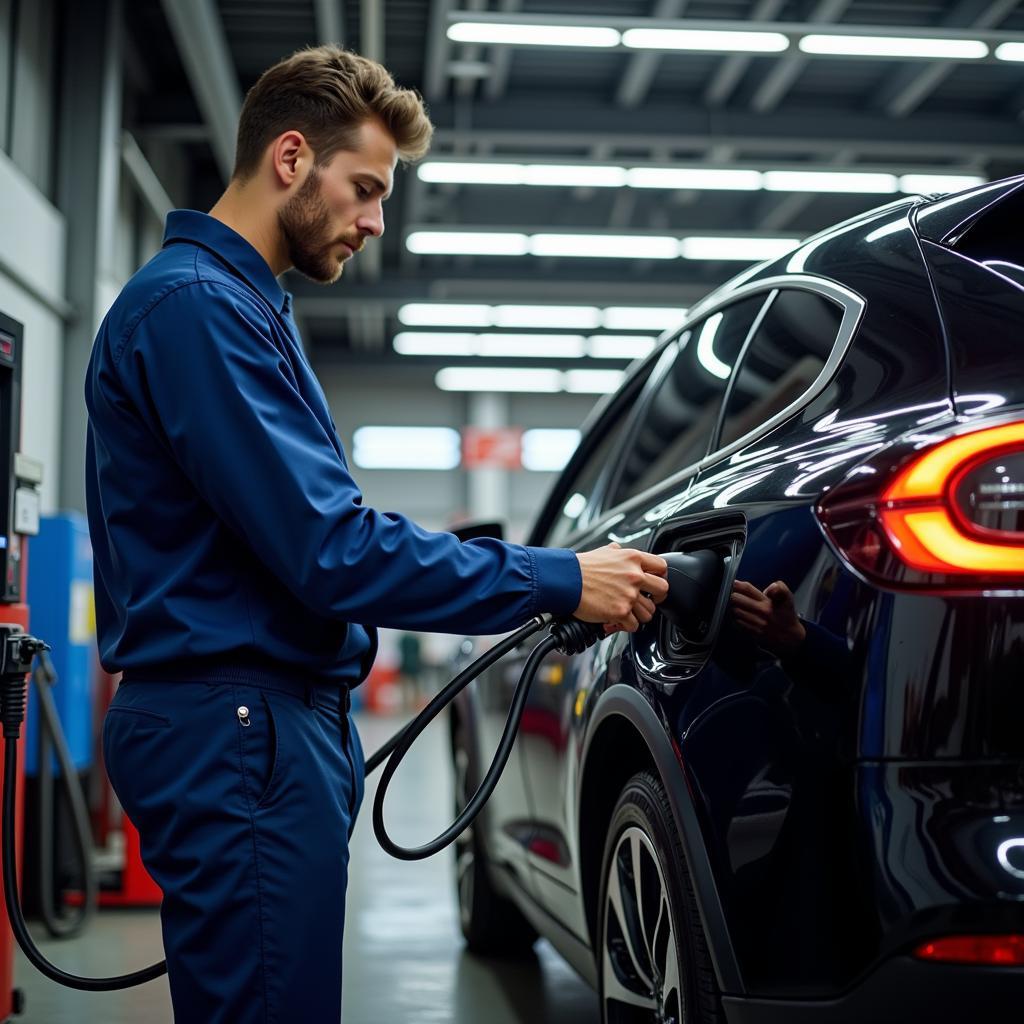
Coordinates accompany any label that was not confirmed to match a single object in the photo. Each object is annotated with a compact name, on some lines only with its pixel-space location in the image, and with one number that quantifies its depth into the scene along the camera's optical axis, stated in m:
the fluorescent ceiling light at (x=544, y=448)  22.36
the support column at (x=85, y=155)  7.99
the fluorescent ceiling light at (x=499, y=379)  19.62
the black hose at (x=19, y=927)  1.92
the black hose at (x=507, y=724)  1.84
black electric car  1.40
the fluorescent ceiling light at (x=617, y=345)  17.02
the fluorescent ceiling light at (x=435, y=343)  17.66
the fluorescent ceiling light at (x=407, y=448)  22.19
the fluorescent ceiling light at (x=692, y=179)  9.55
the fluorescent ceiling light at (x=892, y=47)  7.36
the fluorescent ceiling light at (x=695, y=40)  7.14
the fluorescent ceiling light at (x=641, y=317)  14.97
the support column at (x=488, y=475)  21.92
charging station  3.13
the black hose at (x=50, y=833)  4.61
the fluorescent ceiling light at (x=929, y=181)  10.10
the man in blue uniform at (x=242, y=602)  1.55
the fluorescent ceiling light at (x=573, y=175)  9.15
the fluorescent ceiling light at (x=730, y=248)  11.48
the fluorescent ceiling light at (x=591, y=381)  19.50
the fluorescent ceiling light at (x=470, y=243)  10.95
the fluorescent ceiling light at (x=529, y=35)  7.06
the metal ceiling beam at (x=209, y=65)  7.56
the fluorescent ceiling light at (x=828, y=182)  9.59
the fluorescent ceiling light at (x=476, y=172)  9.05
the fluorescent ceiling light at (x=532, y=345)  17.30
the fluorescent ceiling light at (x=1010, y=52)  7.39
